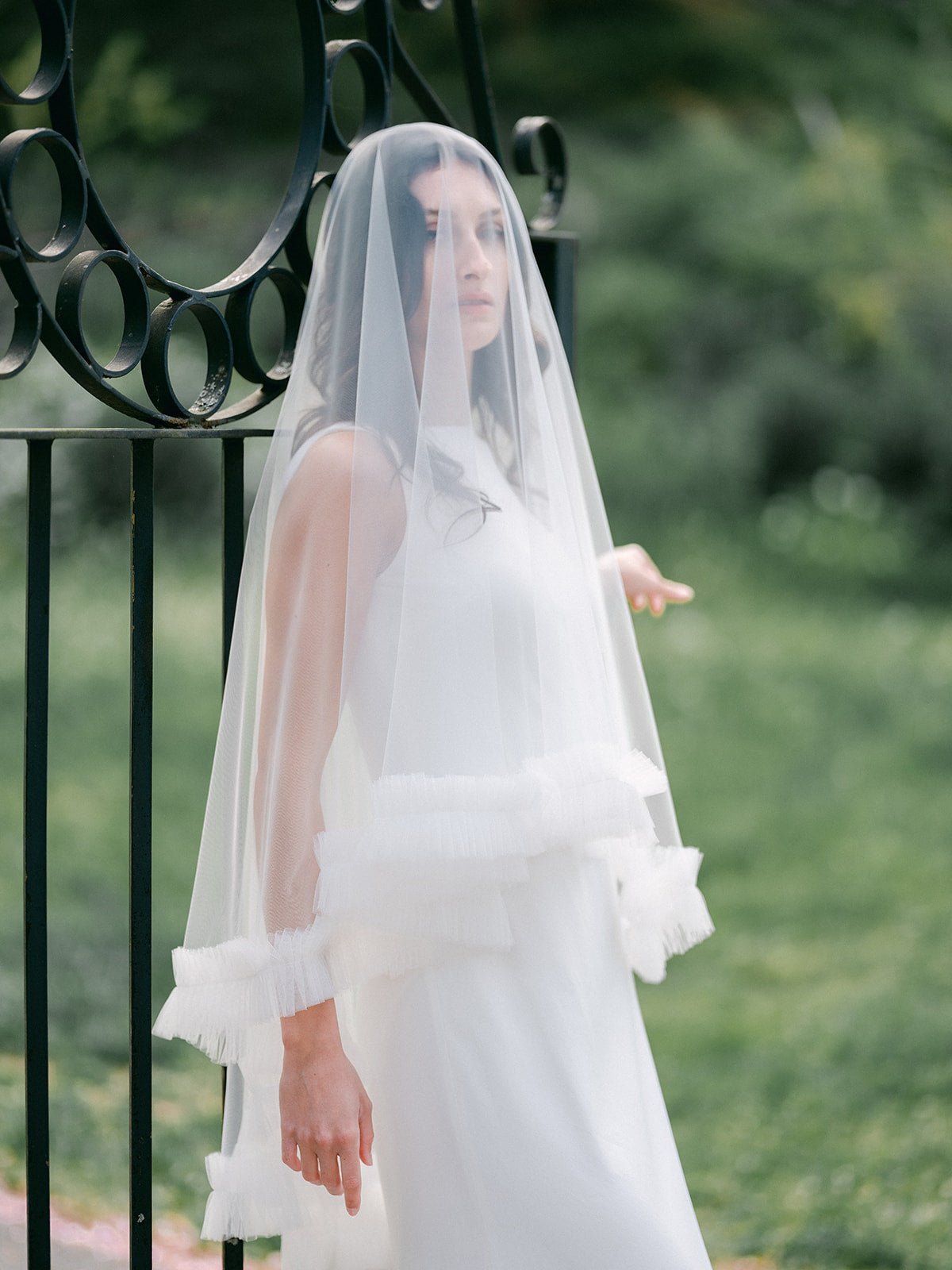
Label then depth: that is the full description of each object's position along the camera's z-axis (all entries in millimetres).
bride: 4367
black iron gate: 4256
